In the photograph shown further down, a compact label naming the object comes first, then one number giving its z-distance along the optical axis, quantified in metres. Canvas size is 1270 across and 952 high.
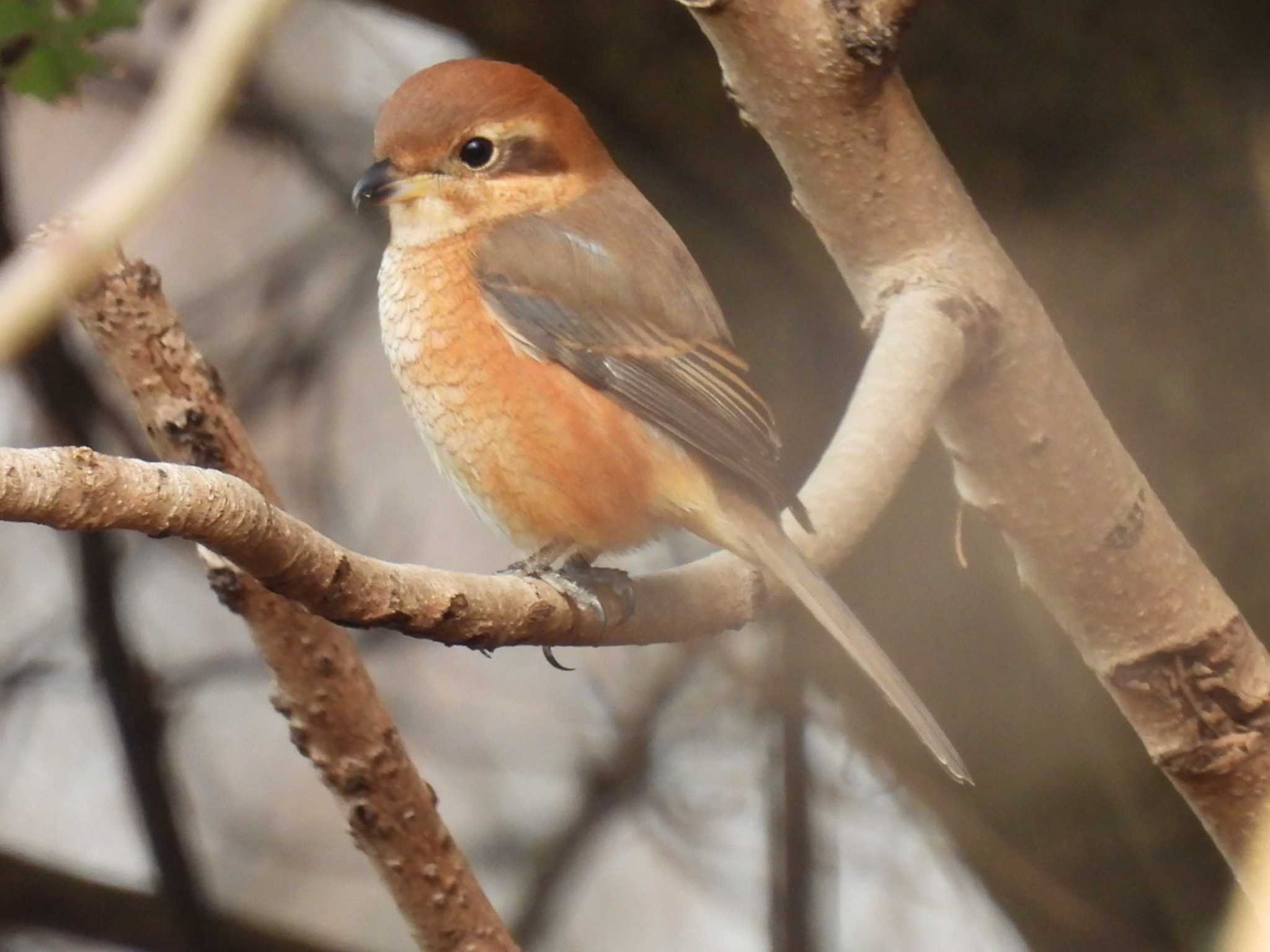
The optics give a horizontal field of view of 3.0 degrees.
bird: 4.54
